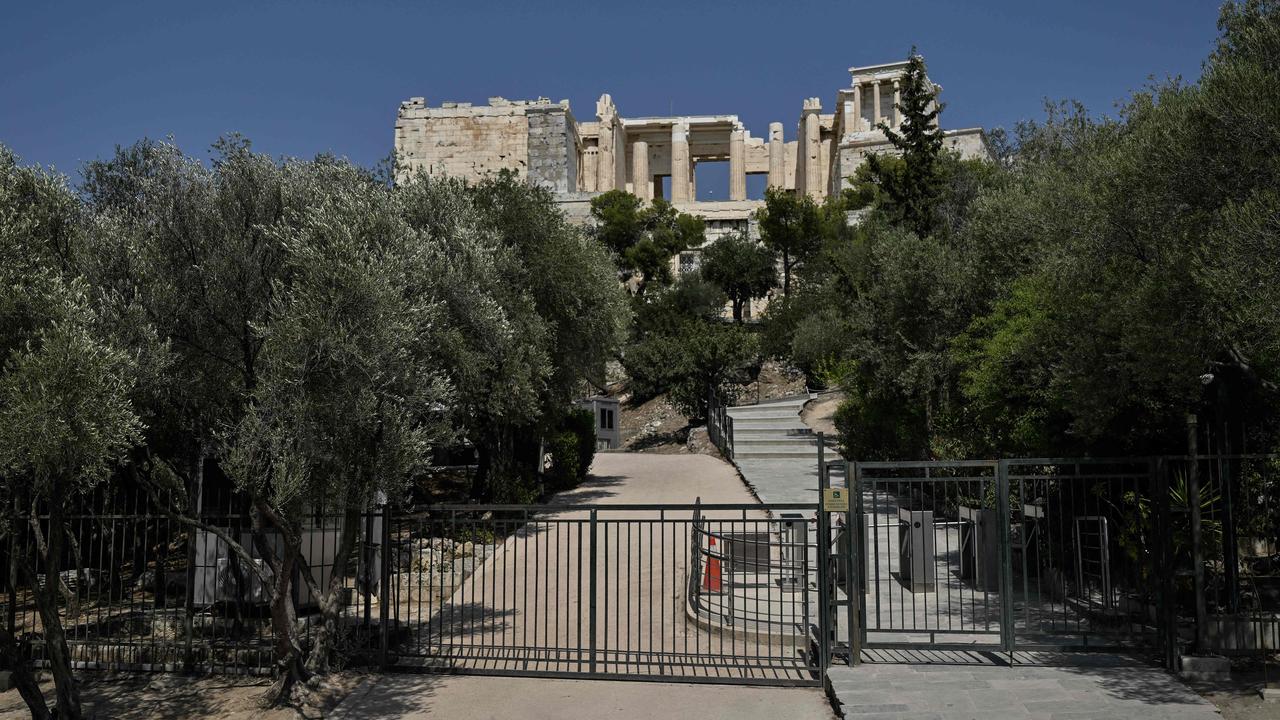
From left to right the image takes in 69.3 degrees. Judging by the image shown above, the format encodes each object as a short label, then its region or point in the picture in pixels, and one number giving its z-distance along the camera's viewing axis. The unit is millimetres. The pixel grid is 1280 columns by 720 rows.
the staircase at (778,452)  19438
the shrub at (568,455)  21016
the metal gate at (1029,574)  7672
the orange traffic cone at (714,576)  10508
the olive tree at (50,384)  5914
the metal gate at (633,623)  7895
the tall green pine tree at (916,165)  21797
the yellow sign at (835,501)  7477
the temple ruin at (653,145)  61188
